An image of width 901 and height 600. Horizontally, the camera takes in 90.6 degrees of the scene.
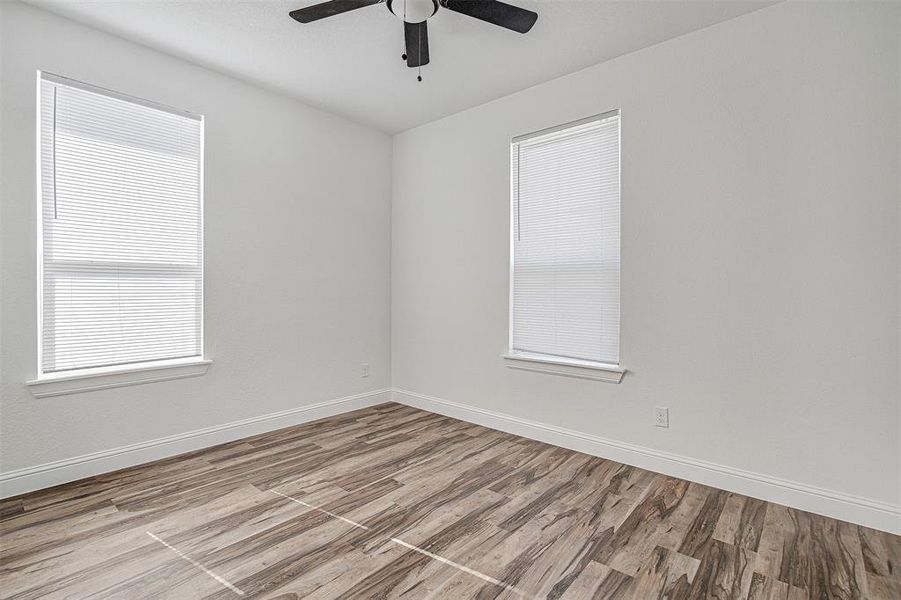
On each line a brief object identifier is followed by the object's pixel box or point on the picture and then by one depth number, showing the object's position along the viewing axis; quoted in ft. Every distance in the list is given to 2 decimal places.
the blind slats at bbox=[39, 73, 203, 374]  8.27
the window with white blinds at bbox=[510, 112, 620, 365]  9.89
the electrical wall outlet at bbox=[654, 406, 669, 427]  9.04
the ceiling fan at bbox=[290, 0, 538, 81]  6.66
